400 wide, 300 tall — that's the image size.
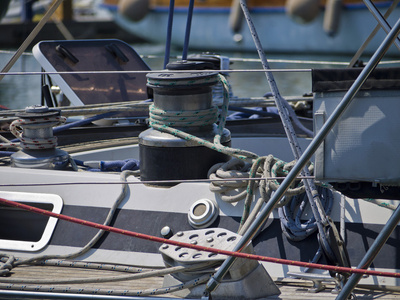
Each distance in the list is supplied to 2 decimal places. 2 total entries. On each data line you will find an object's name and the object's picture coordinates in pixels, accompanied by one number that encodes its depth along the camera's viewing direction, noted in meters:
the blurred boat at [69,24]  46.31
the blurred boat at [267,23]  51.16
